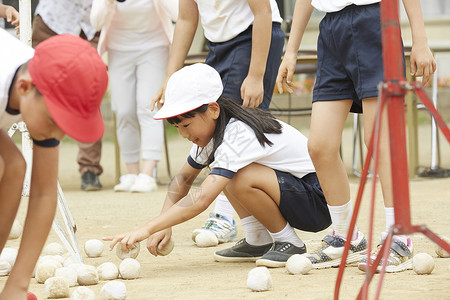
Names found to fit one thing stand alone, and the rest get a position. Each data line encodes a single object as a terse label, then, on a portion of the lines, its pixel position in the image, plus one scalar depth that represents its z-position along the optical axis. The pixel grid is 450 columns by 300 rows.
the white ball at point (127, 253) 6.41
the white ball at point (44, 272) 5.94
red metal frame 4.12
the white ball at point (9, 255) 6.34
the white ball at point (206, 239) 7.59
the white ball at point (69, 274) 5.71
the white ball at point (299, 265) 5.99
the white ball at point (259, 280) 5.40
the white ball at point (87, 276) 5.77
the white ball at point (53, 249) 7.02
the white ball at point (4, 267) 6.26
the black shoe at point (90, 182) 12.48
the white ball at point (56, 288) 5.31
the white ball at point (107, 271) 6.00
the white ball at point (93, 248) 7.01
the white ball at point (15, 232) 7.78
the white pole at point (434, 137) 13.37
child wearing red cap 4.18
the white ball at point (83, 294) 5.02
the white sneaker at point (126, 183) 12.09
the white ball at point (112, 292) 5.17
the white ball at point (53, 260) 6.09
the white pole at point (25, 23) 6.80
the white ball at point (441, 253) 6.40
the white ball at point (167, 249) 6.60
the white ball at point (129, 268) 5.96
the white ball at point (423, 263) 5.71
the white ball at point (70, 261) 6.29
